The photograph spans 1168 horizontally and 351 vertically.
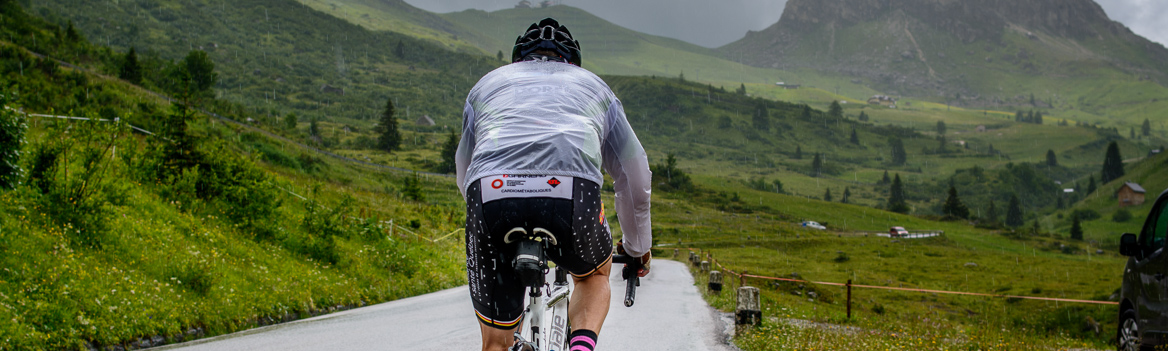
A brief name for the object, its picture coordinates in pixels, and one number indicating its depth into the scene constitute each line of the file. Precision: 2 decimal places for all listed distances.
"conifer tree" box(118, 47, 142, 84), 49.41
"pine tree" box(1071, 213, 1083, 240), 176.12
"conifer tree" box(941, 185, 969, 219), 196.62
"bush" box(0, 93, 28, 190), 7.74
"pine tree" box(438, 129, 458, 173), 126.65
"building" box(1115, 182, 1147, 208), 196.38
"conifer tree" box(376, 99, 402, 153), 150.12
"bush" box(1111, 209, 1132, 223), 189.27
